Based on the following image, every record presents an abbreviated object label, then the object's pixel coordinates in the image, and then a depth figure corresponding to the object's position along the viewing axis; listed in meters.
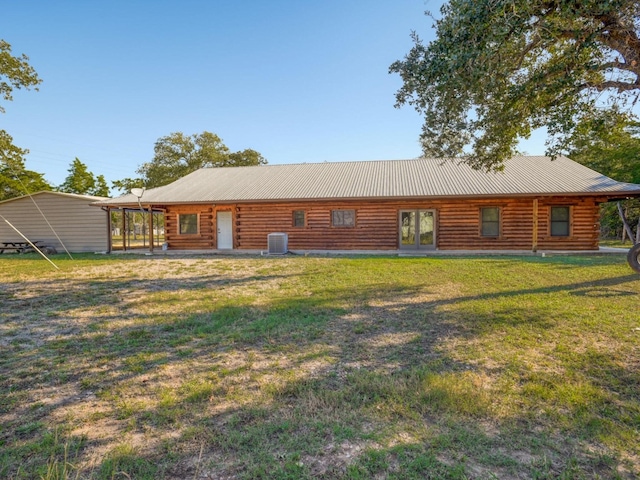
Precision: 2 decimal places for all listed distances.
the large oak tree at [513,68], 4.26
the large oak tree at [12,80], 13.86
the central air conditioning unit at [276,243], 15.28
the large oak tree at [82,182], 40.25
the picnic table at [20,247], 17.39
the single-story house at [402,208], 14.63
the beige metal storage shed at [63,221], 18.25
